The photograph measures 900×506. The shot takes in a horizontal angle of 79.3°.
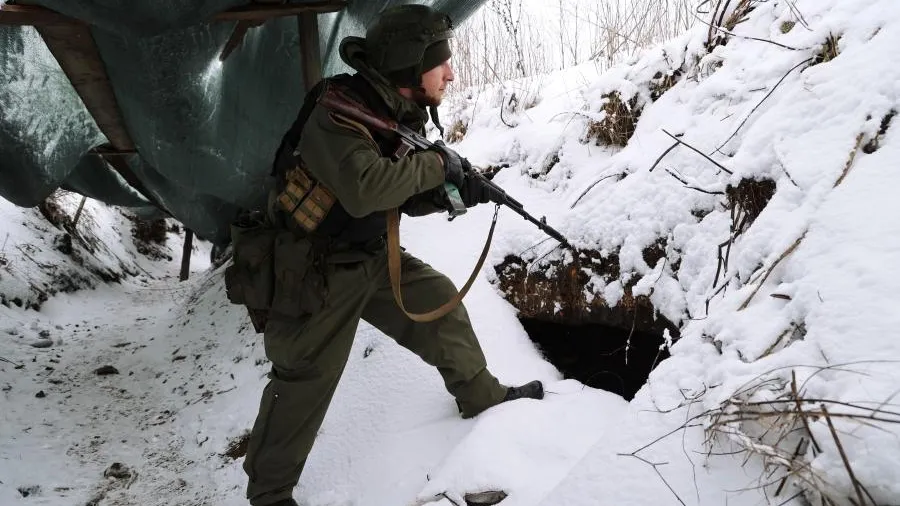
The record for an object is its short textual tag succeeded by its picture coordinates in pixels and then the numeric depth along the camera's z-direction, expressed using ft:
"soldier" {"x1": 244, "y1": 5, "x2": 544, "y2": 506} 5.74
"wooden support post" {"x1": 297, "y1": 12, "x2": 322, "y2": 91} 8.60
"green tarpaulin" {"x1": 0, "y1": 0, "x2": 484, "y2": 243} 7.68
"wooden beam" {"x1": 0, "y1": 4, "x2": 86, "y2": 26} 6.41
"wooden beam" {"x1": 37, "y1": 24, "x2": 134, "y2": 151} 7.52
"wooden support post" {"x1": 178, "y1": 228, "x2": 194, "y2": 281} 24.32
